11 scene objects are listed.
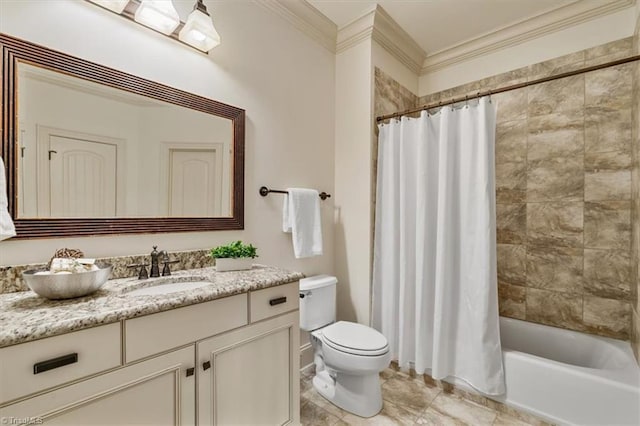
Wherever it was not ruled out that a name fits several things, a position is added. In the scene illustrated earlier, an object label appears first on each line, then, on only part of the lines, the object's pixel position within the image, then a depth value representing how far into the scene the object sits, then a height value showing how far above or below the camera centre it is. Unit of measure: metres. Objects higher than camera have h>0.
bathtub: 1.48 -0.93
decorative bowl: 0.94 -0.23
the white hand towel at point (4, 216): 0.98 -0.01
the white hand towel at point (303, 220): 2.02 -0.06
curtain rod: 1.52 +0.75
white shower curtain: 1.83 -0.23
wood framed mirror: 1.14 +0.28
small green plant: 1.53 -0.21
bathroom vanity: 0.78 -0.47
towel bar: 1.93 +0.14
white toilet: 1.67 -0.82
